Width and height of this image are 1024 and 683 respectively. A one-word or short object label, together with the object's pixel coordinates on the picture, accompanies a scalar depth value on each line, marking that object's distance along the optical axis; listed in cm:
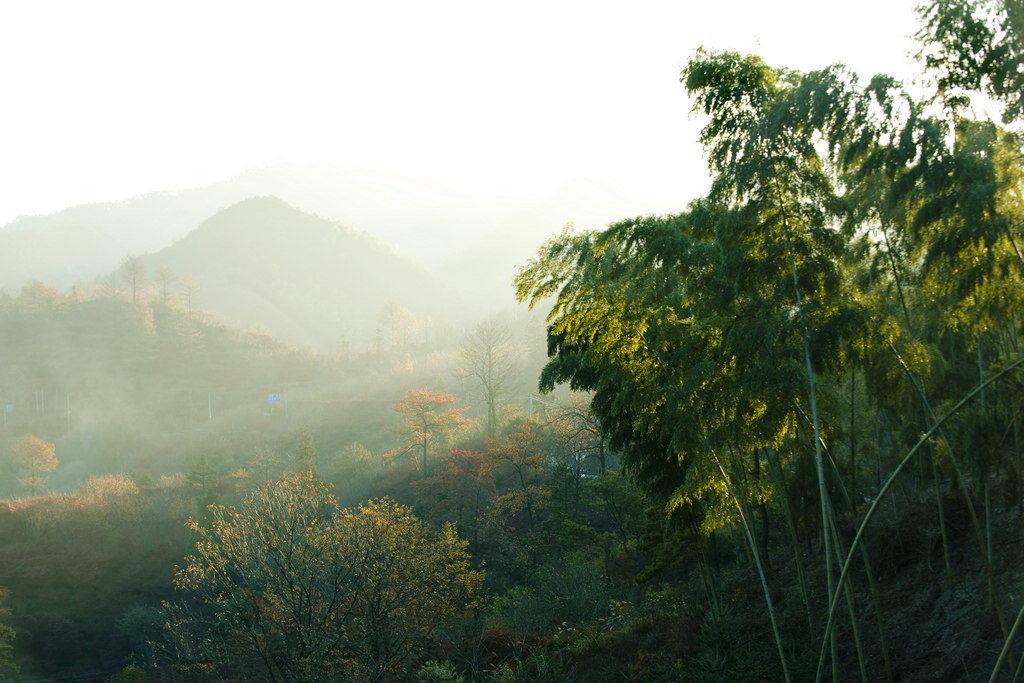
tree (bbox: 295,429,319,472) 3956
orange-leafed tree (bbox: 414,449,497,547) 2708
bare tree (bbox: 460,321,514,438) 4012
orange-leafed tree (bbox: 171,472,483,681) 1198
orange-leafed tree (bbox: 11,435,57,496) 4072
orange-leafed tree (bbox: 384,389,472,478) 3562
